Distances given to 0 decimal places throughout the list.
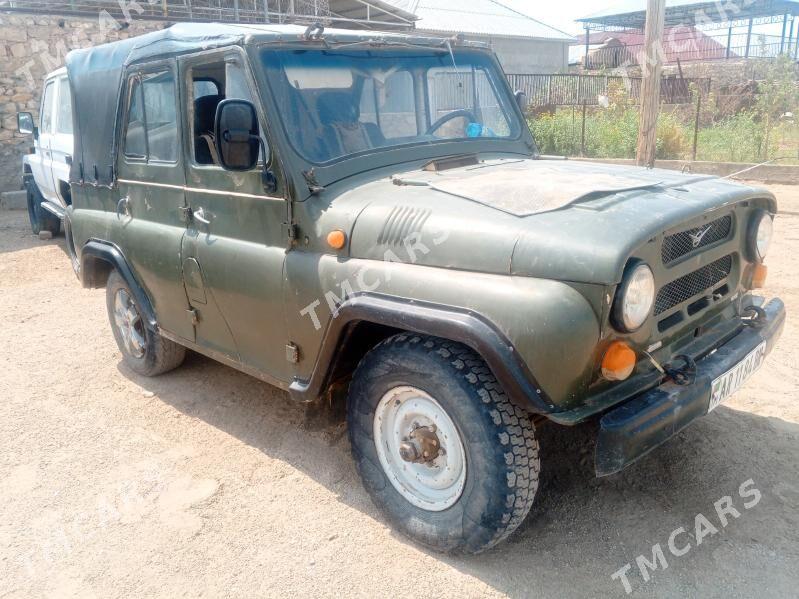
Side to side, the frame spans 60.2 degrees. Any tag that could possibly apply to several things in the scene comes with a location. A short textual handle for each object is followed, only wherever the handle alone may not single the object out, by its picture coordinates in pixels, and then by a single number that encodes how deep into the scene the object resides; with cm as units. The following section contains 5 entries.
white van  848
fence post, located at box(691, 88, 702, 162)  1234
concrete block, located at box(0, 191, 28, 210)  1308
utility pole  827
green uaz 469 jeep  246
